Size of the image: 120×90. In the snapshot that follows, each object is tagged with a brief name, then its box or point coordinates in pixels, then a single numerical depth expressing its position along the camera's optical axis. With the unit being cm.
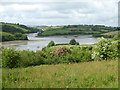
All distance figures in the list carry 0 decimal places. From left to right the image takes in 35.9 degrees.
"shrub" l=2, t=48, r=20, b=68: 2288
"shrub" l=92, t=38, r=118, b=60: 1958
